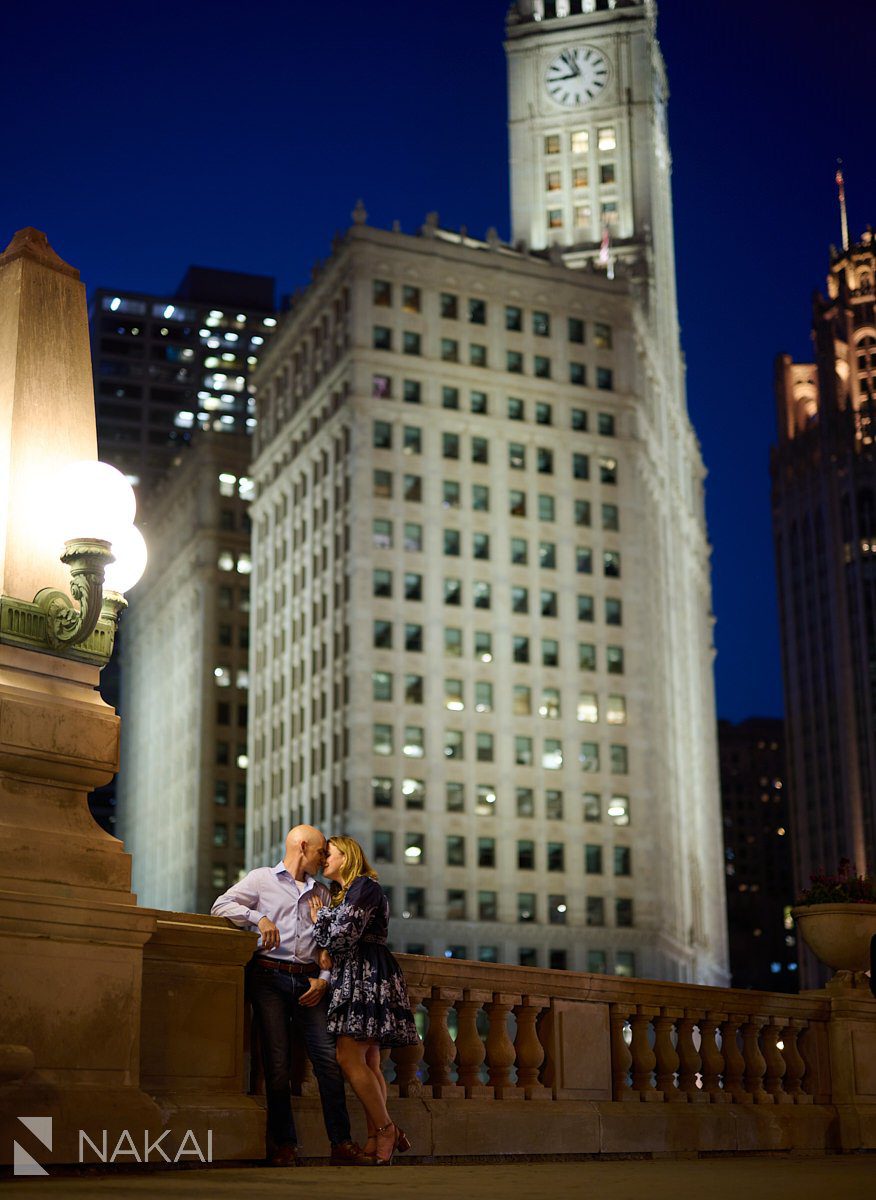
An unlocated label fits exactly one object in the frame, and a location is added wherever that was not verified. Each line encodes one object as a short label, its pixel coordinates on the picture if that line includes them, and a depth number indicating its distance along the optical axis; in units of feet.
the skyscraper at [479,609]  304.50
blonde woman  41.32
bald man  40.47
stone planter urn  61.93
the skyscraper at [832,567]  543.39
